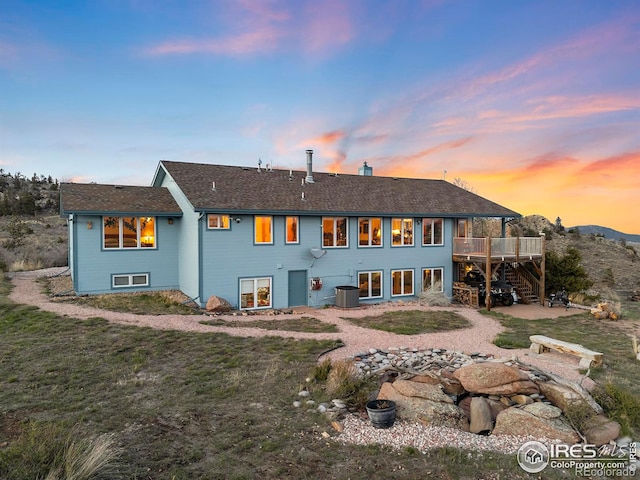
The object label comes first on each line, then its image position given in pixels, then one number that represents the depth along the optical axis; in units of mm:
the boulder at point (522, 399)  7247
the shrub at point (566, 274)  21062
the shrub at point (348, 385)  7190
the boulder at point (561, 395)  6897
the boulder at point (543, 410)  6574
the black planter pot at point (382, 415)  6266
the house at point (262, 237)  16125
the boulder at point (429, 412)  6625
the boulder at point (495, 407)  7048
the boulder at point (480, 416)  6596
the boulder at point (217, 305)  15117
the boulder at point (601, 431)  6137
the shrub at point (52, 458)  4110
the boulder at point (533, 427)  6262
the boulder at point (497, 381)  7477
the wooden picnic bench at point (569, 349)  9586
